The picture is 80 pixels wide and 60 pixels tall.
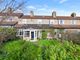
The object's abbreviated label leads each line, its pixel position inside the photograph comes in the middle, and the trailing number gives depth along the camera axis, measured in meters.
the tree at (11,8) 3.01
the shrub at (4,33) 3.26
